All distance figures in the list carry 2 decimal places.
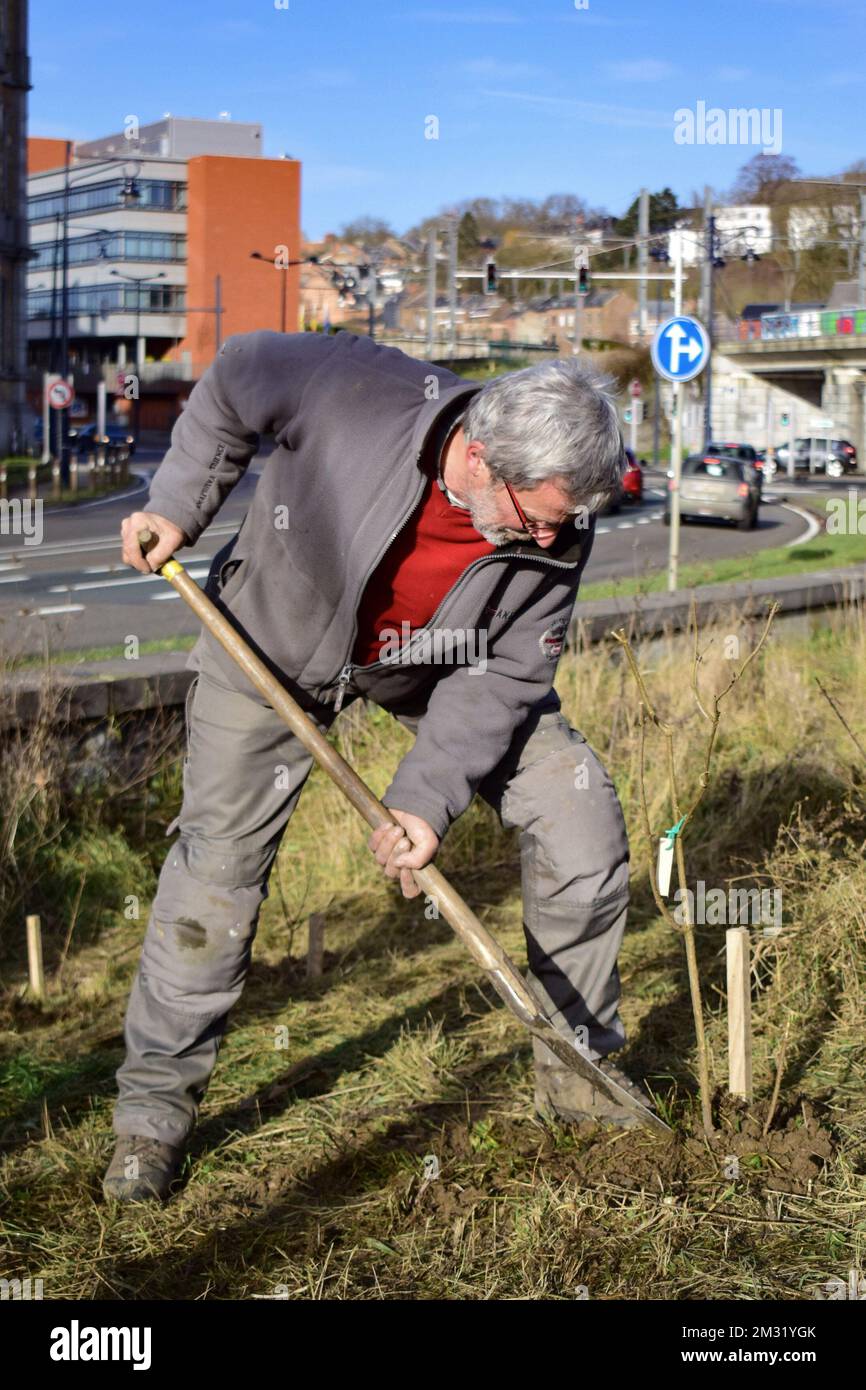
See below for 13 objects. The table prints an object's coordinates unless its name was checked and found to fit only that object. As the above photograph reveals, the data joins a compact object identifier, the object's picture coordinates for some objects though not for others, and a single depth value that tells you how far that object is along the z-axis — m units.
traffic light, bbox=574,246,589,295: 25.33
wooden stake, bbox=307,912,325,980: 4.57
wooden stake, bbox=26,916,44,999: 4.50
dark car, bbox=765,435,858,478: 54.66
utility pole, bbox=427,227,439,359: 28.37
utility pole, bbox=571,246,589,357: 25.50
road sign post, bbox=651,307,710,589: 14.79
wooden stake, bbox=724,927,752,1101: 3.23
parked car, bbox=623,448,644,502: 31.25
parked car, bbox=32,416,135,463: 36.88
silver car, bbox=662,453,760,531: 28.16
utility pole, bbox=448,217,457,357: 27.62
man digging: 3.22
